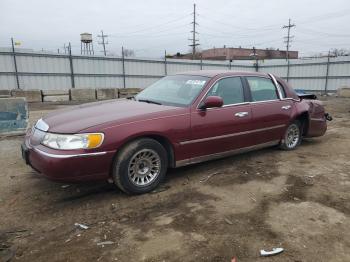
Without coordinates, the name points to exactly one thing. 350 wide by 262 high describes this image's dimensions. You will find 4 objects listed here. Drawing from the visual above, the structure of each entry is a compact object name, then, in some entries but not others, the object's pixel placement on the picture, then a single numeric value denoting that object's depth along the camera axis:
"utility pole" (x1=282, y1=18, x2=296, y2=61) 54.50
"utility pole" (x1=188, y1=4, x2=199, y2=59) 46.75
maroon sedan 3.50
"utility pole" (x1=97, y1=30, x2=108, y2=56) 67.50
